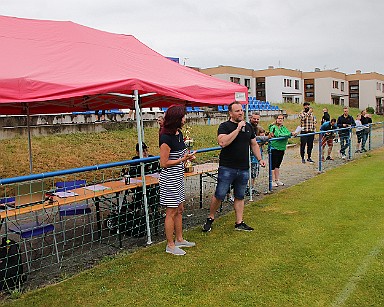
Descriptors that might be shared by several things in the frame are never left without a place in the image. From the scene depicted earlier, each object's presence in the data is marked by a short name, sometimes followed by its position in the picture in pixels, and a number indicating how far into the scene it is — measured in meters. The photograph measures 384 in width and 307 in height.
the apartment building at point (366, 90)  70.38
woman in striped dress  4.66
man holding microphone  5.39
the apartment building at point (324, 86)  66.00
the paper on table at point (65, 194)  5.07
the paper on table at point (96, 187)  5.41
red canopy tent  4.50
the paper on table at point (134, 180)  5.85
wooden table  4.42
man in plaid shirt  11.84
